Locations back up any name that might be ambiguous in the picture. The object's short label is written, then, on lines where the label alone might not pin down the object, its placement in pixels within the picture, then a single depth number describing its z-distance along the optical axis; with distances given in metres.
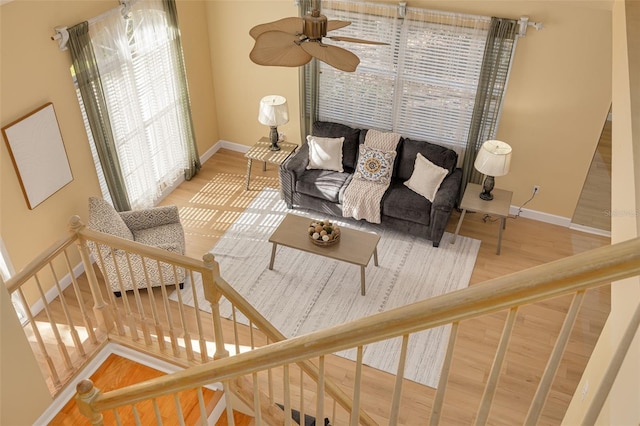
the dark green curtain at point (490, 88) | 5.99
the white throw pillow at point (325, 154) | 6.92
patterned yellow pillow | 6.71
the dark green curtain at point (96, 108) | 5.20
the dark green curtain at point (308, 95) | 7.09
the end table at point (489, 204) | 6.34
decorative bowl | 5.77
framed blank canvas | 4.86
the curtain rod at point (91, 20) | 5.00
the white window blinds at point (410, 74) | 6.27
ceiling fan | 2.64
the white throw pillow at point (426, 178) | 6.46
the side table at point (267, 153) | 7.28
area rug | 5.32
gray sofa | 6.41
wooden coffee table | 5.73
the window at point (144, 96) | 5.68
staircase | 1.20
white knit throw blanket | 6.53
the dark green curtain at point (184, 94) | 6.44
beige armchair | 5.56
